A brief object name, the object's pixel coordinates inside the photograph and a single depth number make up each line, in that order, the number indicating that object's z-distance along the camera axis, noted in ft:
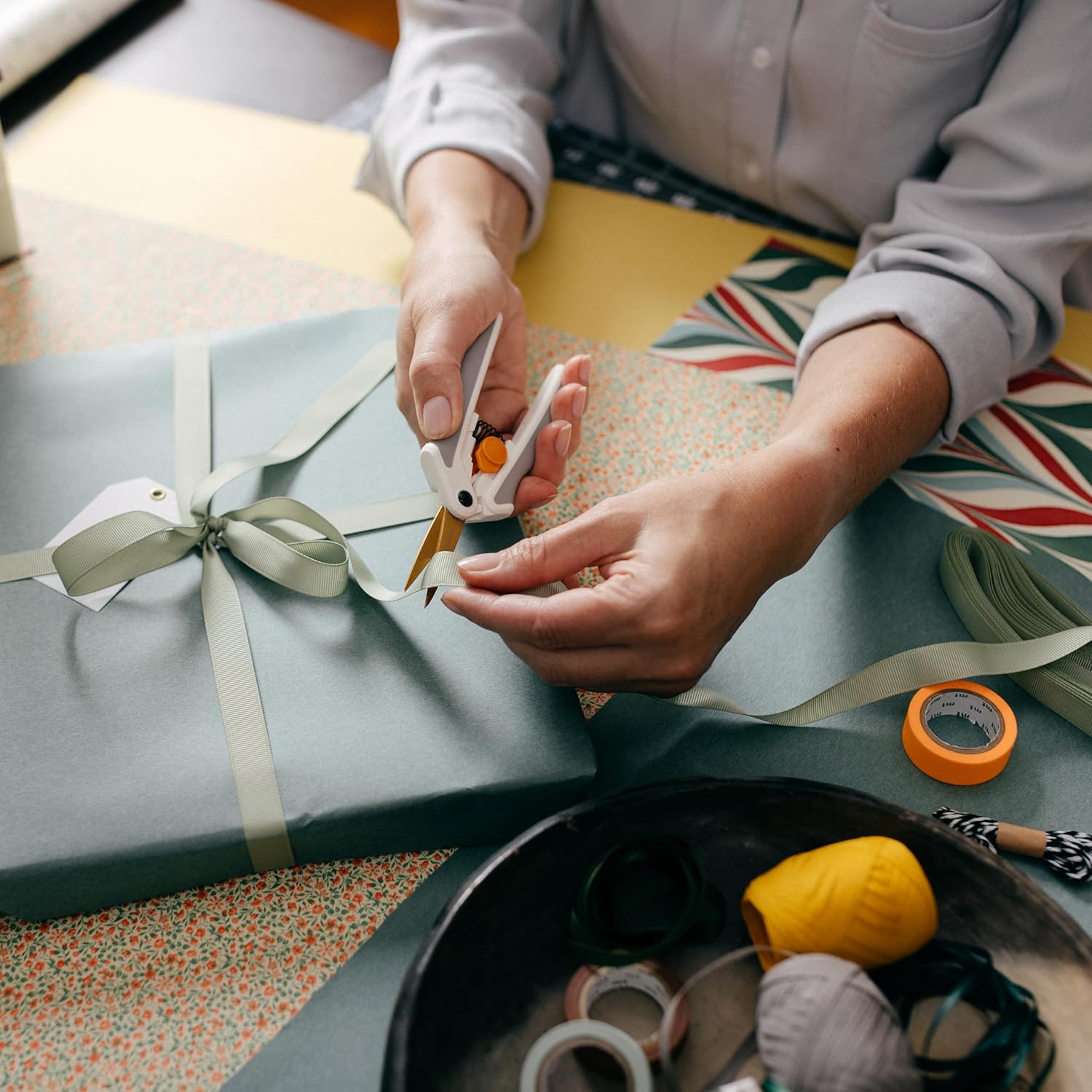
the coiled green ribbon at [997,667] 2.10
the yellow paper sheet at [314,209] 3.12
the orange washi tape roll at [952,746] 2.03
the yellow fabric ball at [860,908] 1.56
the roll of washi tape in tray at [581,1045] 1.46
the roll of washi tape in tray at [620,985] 1.61
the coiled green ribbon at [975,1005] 1.46
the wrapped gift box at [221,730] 1.88
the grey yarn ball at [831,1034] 1.37
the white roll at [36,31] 3.63
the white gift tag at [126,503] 2.36
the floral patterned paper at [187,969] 1.77
